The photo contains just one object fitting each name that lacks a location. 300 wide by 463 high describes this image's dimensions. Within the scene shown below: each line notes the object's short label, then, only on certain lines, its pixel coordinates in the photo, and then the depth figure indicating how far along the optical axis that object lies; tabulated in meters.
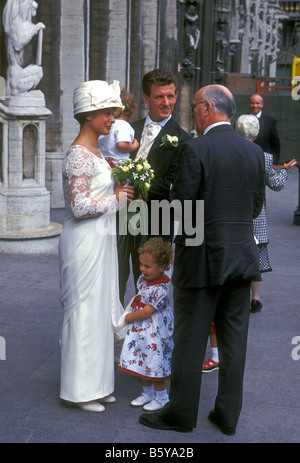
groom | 5.52
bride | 4.97
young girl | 5.15
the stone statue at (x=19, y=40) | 10.00
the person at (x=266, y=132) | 10.92
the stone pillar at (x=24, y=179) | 9.94
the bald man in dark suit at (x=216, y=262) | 4.57
